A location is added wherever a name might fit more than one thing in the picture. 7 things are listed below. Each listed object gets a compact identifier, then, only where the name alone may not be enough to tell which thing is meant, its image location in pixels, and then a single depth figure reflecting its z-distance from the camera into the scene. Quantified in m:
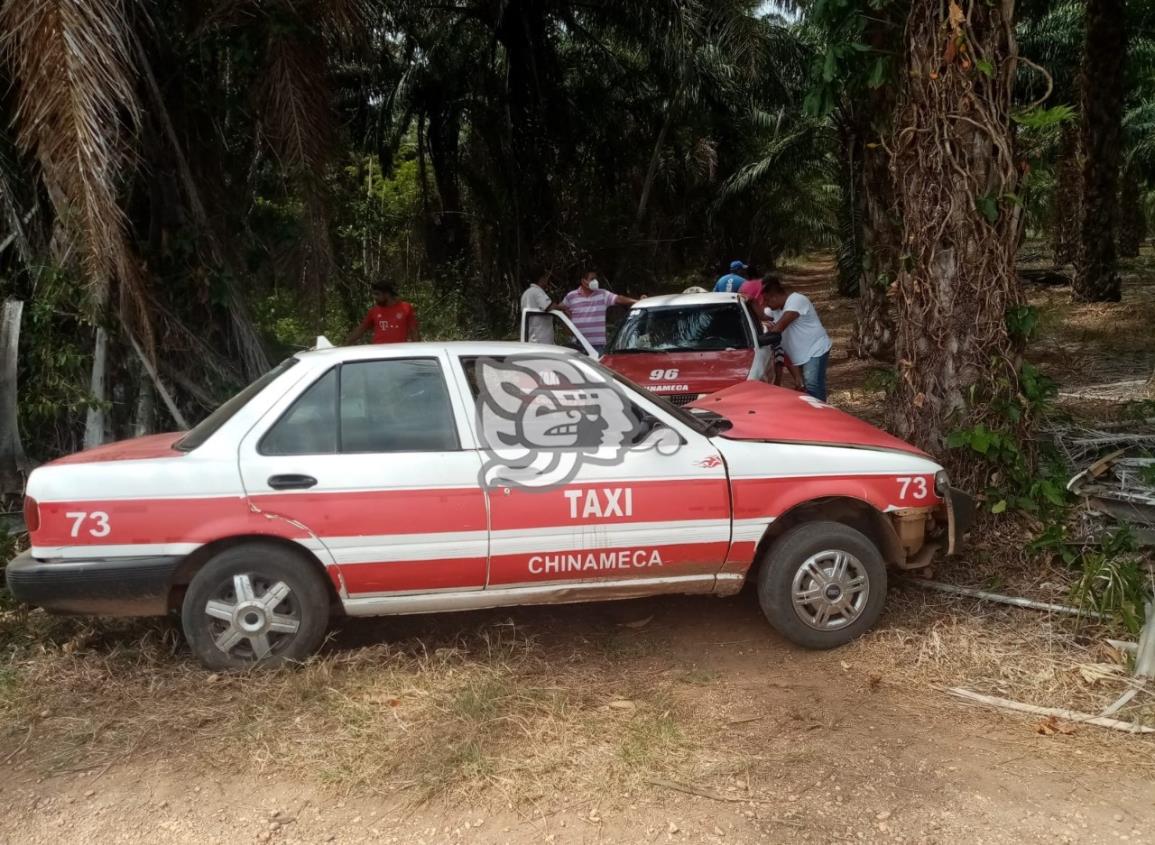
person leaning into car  8.01
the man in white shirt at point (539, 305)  9.48
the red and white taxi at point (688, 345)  7.60
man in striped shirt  10.14
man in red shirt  7.94
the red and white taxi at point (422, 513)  3.97
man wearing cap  11.62
